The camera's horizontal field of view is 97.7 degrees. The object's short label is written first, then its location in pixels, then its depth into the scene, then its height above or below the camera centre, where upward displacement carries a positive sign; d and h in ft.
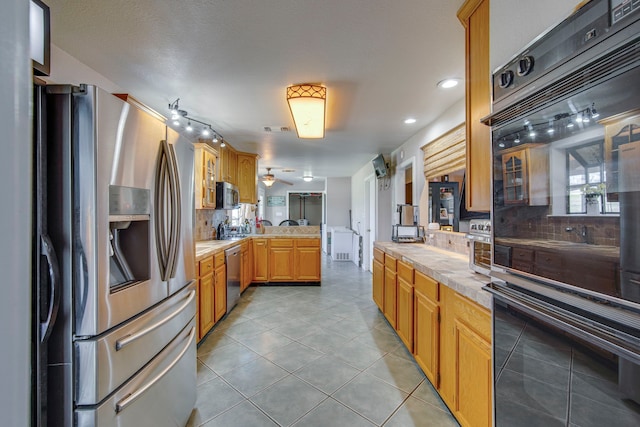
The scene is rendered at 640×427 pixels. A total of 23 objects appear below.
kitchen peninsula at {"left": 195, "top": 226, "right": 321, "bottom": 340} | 15.70 -2.37
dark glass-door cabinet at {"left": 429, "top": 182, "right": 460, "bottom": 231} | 10.28 +0.49
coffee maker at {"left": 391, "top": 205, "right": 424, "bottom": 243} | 11.37 -0.67
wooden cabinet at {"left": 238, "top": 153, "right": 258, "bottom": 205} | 16.92 +2.46
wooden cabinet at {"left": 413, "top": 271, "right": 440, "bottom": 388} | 5.97 -2.57
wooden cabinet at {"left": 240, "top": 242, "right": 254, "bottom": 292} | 13.98 -2.59
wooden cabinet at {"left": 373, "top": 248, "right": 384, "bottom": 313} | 10.63 -2.52
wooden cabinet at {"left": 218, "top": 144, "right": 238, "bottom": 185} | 14.20 +2.83
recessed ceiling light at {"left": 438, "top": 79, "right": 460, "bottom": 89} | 7.50 +3.61
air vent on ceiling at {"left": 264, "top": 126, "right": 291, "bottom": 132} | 11.74 +3.75
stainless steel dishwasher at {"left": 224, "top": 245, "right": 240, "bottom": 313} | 11.10 -2.46
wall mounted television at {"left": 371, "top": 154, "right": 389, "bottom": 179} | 15.76 +2.79
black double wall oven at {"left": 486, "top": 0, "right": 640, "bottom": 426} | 2.07 -0.08
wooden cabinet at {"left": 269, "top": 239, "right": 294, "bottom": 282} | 15.87 -2.67
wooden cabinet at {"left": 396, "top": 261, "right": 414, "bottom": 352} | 7.48 -2.54
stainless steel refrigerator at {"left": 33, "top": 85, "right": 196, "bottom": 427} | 3.24 -0.56
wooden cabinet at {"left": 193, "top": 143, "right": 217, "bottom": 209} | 11.24 +1.69
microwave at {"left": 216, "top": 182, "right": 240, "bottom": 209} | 13.34 +1.03
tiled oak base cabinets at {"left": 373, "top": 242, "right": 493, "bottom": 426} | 4.31 -2.20
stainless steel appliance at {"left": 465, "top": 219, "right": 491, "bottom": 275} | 5.08 -0.58
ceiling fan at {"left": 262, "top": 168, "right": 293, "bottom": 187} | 23.66 +3.29
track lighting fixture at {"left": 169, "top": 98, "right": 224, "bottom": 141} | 9.05 +3.56
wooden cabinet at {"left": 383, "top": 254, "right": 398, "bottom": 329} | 8.96 -2.49
